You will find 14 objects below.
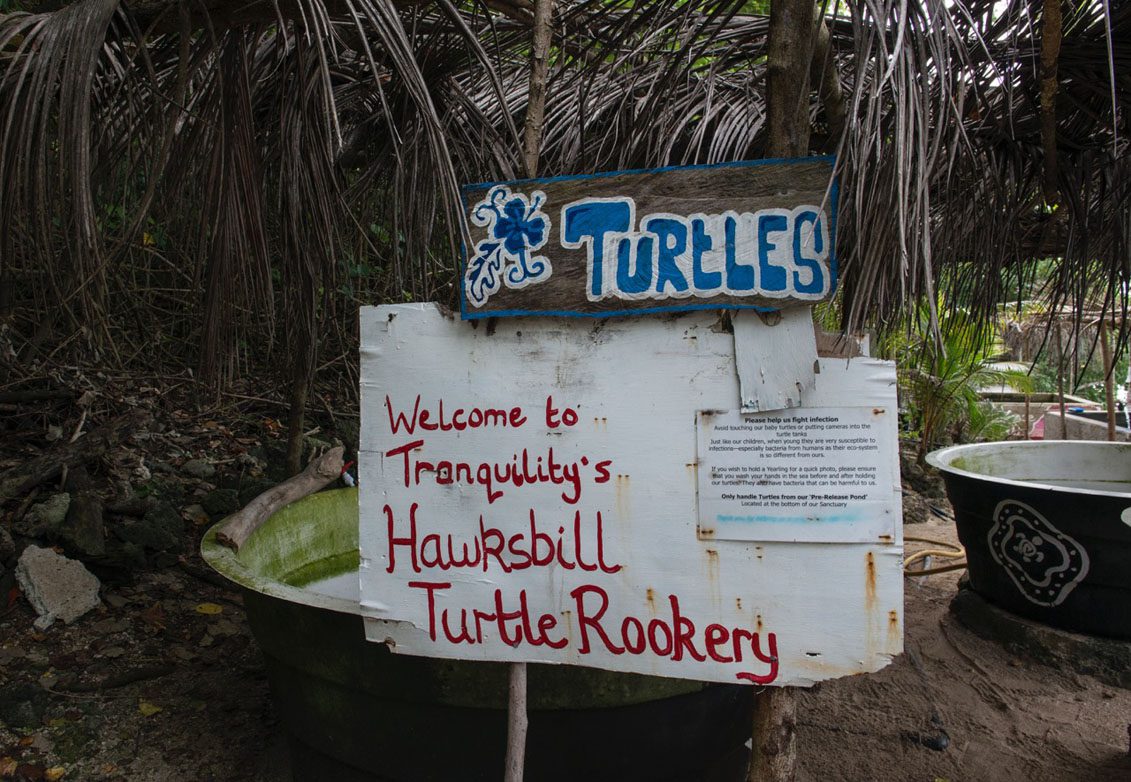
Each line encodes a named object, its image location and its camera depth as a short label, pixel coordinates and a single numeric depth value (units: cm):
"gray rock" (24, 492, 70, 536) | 310
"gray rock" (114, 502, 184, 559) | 325
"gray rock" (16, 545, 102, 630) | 284
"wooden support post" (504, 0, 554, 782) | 140
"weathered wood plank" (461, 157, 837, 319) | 128
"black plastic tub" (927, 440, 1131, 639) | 288
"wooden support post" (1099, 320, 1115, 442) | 394
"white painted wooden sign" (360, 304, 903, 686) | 128
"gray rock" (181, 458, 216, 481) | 388
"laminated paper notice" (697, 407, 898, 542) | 126
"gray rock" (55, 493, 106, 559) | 304
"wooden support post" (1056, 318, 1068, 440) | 247
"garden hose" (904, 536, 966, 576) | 387
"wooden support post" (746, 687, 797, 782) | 140
